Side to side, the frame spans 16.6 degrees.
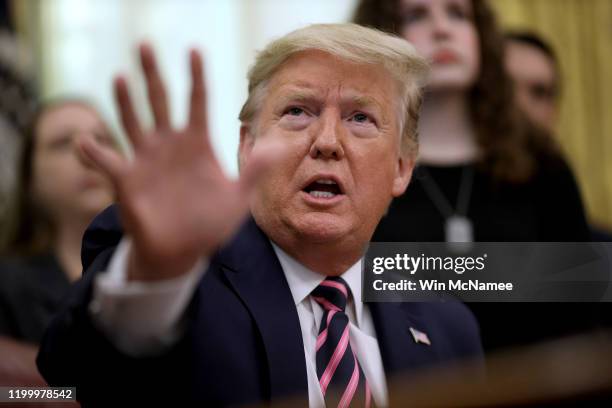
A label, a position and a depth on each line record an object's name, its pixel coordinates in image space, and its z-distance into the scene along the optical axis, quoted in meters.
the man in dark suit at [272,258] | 1.95
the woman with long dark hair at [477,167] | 2.33
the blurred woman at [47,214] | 2.83
